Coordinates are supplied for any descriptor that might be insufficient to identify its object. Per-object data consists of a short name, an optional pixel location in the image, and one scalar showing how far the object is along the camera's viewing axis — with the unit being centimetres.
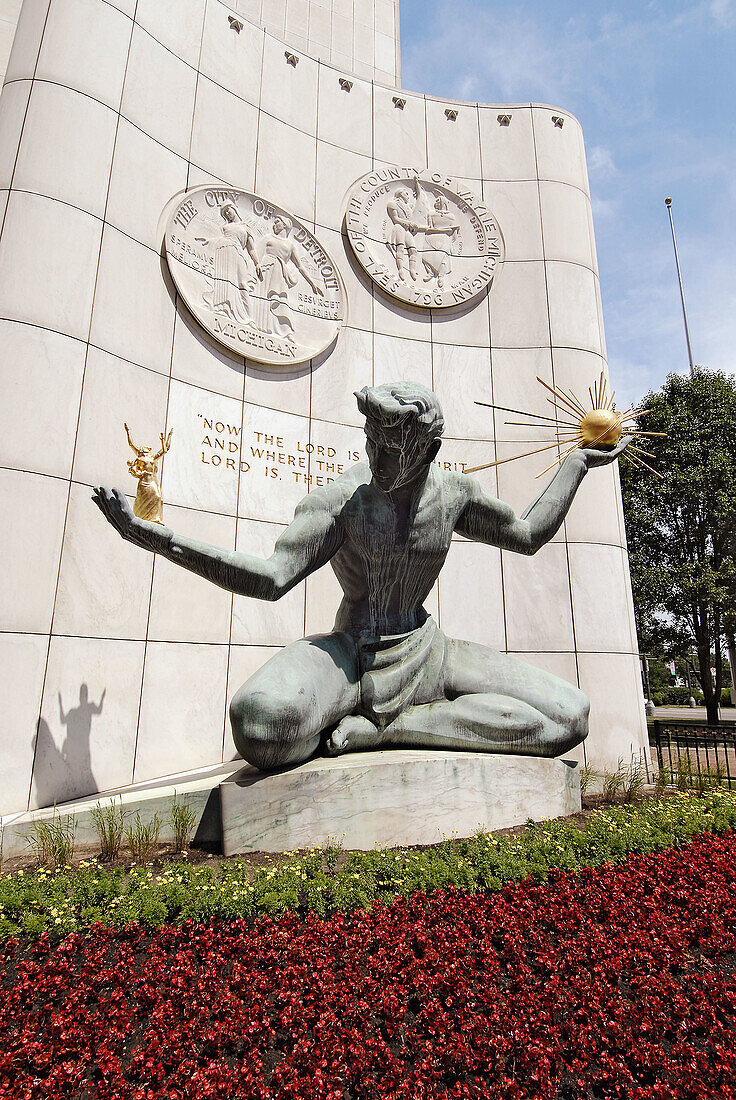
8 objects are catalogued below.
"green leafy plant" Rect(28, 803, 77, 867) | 389
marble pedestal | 377
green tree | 1708
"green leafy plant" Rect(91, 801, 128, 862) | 392
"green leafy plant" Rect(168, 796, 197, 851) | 398
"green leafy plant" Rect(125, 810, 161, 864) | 381
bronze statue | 390
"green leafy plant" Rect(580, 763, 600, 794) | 610
